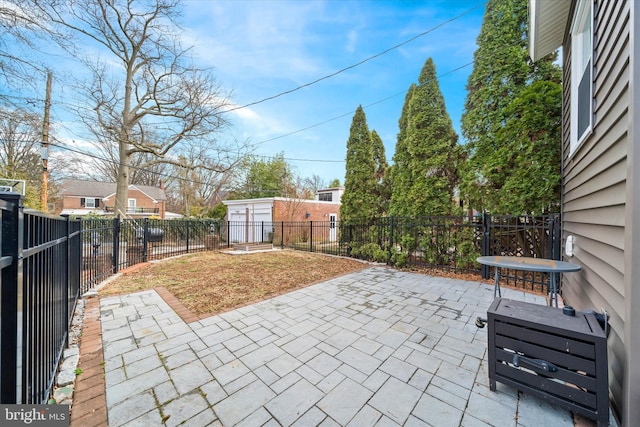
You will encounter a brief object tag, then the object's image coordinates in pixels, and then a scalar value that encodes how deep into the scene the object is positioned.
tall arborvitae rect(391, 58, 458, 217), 6.58
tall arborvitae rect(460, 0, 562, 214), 4.75
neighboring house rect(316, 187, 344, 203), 18.50
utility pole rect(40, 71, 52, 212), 8.52
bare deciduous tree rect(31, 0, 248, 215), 9.66
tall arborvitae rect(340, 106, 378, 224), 8.27
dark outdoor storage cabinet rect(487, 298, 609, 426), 1.50
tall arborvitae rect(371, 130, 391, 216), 8.61
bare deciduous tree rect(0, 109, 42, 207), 12.34
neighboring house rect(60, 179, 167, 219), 27.52
